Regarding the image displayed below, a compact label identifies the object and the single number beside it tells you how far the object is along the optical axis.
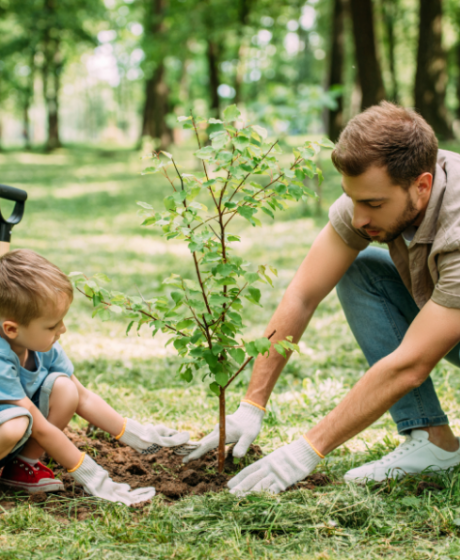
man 2.03
